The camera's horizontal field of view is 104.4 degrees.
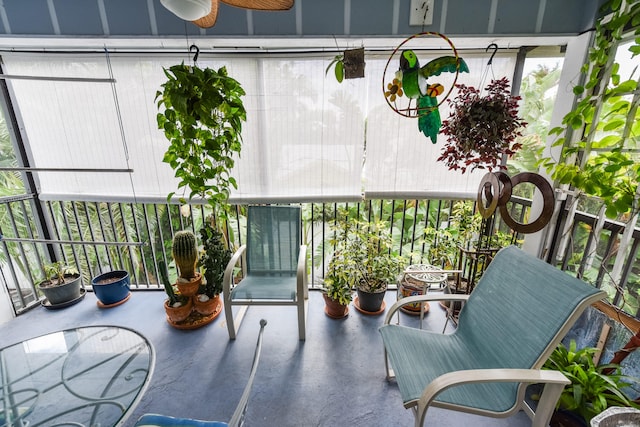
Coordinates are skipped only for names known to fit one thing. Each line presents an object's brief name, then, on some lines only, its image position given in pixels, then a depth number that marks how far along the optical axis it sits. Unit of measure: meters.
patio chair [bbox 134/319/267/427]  0.96
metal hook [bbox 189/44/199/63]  1.89
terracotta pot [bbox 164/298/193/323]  2.08
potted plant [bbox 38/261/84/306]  2.30
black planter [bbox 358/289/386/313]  2.23
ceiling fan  0.83
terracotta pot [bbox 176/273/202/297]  2.13
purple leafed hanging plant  1.44
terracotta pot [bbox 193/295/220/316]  2.18
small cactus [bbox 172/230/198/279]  2.11
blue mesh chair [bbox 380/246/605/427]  0.97
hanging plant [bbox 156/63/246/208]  1.65
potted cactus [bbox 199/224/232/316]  2.17
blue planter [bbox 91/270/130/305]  2.33
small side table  1.91
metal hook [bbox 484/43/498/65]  1.85
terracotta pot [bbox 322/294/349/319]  2.21
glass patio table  1.04
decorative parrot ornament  1.19
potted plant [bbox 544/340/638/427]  1.15
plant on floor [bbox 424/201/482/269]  2.20
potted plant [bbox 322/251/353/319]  2.10
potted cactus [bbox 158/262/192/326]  2.05
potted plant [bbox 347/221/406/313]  2.16
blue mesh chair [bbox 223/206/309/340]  2.27
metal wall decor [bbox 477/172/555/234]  1.47
